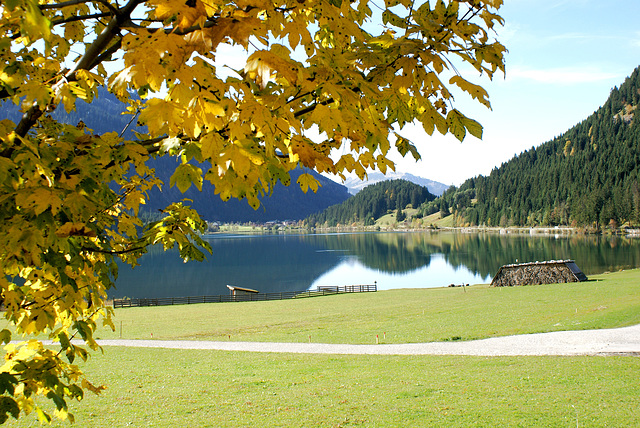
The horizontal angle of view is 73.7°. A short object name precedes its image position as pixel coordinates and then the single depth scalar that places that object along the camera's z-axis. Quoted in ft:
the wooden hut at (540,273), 95.14
